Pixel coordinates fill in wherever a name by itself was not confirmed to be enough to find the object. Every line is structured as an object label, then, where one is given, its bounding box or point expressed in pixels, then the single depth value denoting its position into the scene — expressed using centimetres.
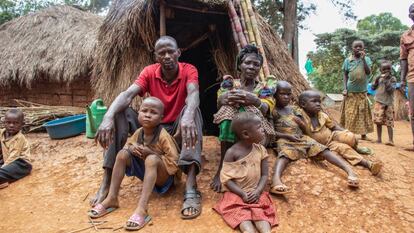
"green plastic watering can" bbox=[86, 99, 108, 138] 445
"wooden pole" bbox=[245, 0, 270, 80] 393
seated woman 263
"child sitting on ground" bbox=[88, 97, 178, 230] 237
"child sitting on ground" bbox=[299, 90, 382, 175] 321
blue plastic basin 482
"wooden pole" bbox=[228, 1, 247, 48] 392
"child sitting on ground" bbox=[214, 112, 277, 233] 221
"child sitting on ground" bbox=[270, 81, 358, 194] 283
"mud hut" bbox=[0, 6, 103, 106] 757
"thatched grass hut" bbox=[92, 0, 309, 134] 413
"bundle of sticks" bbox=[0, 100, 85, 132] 553
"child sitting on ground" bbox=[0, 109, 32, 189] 355
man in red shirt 242
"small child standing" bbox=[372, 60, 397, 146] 509
